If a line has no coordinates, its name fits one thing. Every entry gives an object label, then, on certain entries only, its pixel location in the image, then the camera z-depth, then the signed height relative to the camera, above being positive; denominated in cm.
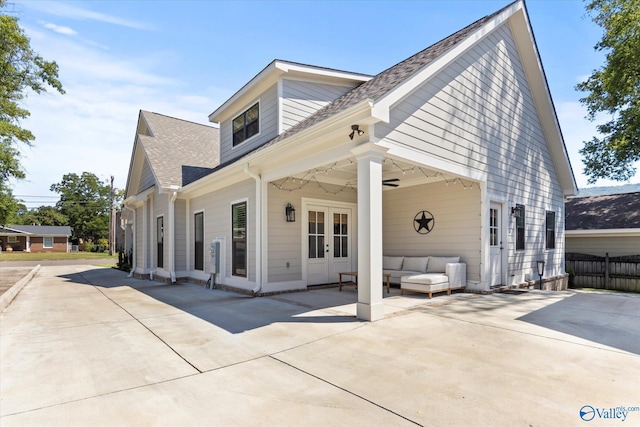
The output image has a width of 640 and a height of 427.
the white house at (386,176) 572 +111
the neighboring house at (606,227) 1224 -20
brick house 4469 -154
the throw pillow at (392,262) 878 -101
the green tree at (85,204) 5784 +392
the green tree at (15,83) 1217 +575
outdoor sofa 701 -112
